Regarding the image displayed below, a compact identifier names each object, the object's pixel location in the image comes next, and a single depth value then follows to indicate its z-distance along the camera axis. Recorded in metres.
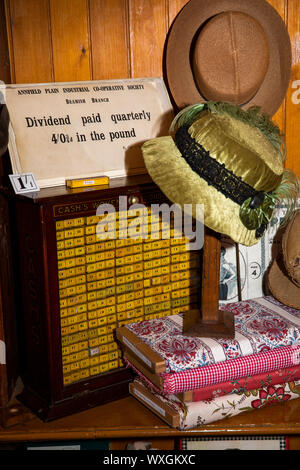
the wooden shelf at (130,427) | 1.32
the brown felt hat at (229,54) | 1.53
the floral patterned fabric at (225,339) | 1.31
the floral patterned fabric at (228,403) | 1.31
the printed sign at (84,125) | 1.39
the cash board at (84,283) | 1.30
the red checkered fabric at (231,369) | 1.27
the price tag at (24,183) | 1.29
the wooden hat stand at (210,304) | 1.35
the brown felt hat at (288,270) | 1.45
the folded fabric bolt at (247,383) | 1.32
